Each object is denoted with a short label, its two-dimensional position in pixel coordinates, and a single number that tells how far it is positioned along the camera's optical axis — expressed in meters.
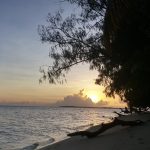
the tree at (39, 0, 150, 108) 5.91
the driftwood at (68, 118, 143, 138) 7.84
